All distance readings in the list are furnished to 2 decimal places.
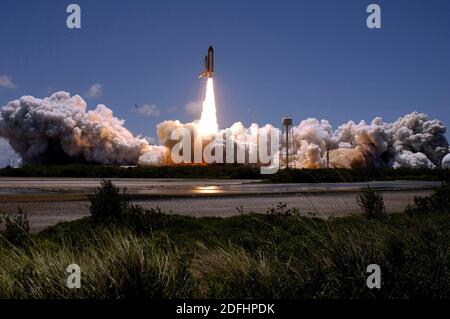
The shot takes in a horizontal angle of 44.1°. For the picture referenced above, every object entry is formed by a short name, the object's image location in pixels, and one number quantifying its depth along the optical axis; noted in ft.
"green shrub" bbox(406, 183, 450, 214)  47.11
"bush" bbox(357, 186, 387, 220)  41.86
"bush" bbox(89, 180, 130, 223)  38.73
